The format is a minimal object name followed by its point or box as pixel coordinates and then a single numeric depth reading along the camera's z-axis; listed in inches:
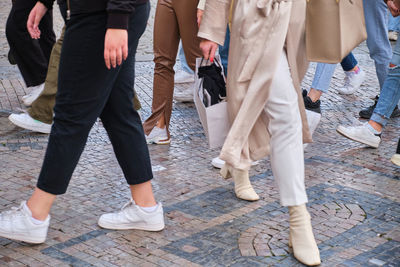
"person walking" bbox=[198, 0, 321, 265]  145.7
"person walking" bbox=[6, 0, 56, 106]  245.8
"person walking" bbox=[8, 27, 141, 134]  224.7
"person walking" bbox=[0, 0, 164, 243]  138.2
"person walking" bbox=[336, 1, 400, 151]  229.3
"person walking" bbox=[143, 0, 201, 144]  211.6
